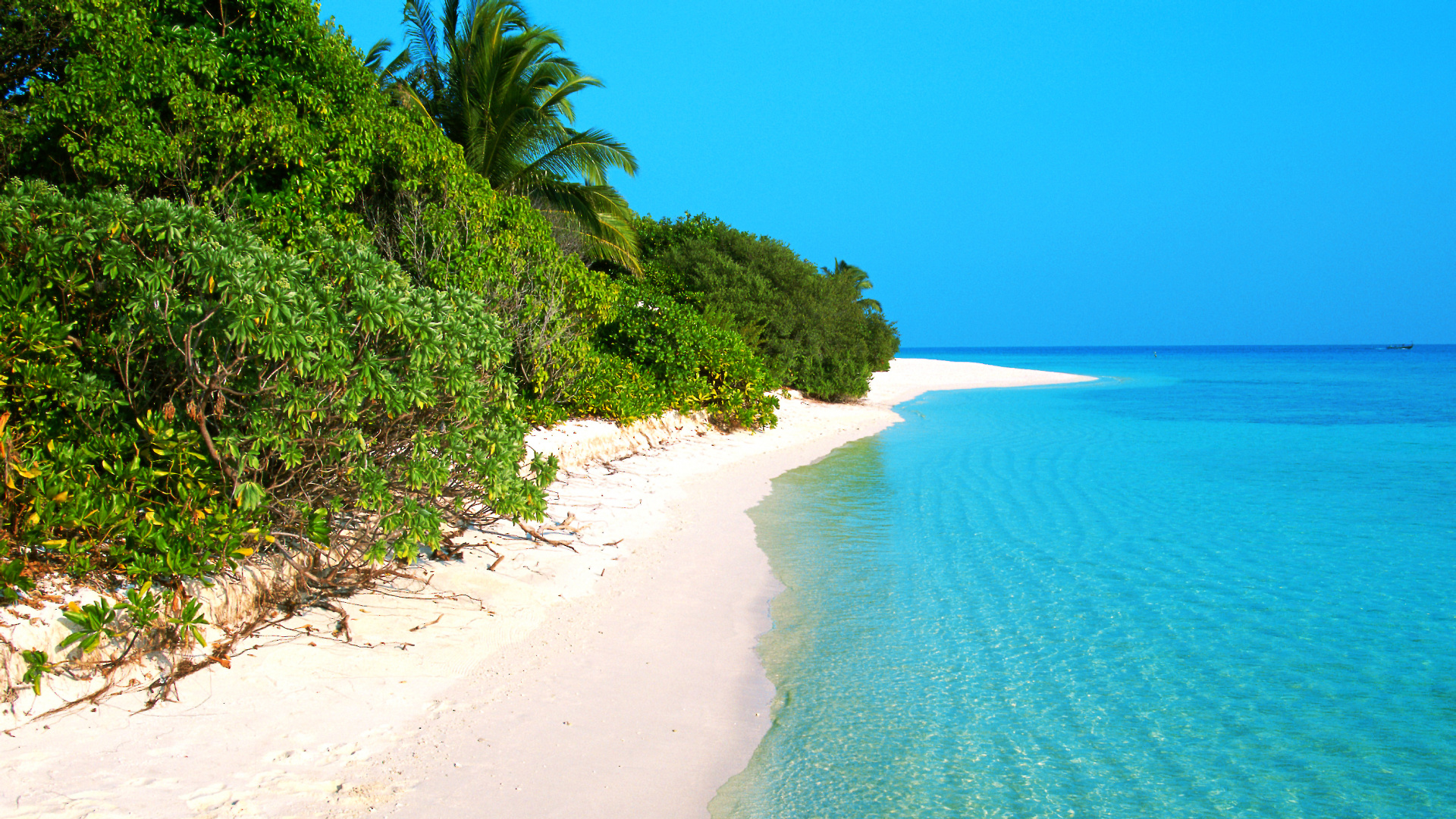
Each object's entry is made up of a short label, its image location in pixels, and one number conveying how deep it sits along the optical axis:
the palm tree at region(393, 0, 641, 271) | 16.59
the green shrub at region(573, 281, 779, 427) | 14.94
